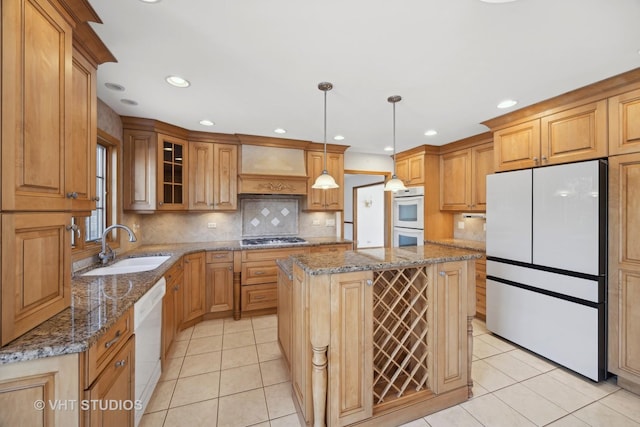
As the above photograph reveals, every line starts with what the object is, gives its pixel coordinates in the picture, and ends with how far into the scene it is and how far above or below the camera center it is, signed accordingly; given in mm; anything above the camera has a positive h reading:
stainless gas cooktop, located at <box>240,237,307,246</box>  3467 -379
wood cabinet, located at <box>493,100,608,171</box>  2107 +725
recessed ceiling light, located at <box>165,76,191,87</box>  2012 +1088
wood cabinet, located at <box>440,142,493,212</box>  3391 +551
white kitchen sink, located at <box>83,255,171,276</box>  2112 -476
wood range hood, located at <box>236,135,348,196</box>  3523 +707
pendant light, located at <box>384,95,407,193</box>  2504 +300
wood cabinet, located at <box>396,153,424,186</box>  4082 +784
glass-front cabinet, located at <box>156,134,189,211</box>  3049 +530
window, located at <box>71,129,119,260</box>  2441 +248
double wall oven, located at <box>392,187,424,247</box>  4012 -33
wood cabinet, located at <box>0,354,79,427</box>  878 -642
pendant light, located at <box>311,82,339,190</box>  2375 +319
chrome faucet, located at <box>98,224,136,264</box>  2215 -347
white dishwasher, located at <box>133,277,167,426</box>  1514 -849
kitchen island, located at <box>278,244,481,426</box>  1479 -779
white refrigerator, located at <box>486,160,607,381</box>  2029 -425
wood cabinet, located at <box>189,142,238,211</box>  3369 +527
